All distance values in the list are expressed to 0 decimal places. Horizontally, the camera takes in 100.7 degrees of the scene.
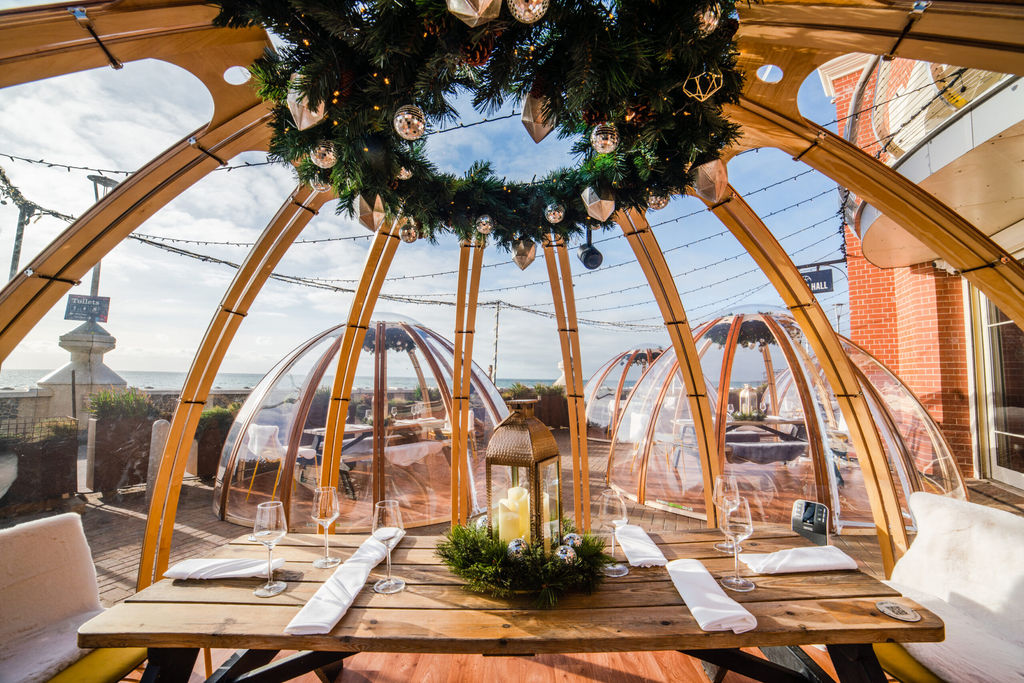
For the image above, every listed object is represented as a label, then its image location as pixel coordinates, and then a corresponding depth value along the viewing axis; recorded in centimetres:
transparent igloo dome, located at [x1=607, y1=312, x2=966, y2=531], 412
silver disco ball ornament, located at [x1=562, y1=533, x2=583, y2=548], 149
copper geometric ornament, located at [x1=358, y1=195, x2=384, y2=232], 172
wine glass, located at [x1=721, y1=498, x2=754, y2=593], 141
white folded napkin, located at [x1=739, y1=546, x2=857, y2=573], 152
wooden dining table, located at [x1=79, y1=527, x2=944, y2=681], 115
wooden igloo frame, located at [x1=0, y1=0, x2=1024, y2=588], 129
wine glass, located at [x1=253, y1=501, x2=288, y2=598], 144
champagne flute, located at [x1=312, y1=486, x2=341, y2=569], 162
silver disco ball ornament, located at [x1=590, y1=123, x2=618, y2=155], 133
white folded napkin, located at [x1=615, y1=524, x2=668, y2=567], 158
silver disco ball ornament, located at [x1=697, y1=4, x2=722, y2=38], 110
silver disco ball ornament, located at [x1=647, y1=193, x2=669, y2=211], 188
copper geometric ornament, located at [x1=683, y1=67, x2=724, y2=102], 125
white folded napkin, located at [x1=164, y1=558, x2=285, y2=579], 153
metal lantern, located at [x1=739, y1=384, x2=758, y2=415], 504
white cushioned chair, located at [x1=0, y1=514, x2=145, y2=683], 150
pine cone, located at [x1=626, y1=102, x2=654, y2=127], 137
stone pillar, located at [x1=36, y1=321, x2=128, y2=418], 495
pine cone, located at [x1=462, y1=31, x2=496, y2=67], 118
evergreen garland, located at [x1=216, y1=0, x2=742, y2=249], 113
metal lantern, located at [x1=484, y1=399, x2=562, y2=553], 143
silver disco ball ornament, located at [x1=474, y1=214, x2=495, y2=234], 213
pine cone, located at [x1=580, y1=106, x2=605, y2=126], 137
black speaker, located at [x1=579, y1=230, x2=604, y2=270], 319
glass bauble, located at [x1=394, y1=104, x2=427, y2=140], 125
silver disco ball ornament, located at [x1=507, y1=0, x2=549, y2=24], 94
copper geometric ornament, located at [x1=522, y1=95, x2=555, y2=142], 140
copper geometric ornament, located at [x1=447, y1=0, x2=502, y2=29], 91
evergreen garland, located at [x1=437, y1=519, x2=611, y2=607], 134
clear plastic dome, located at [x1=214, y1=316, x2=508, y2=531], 459
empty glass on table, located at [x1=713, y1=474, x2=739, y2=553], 146
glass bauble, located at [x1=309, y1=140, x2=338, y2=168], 133
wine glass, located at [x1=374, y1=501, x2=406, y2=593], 146
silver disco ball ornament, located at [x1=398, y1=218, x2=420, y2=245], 221
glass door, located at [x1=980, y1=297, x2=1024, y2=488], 407
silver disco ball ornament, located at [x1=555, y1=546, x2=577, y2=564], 138
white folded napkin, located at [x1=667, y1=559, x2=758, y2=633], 117
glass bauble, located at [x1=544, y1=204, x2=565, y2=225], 211
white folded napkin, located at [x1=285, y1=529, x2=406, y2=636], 119
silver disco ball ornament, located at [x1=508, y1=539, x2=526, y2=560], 138
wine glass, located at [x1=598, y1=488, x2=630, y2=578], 154
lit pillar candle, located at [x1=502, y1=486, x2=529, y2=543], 145
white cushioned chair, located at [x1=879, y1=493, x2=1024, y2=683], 142
